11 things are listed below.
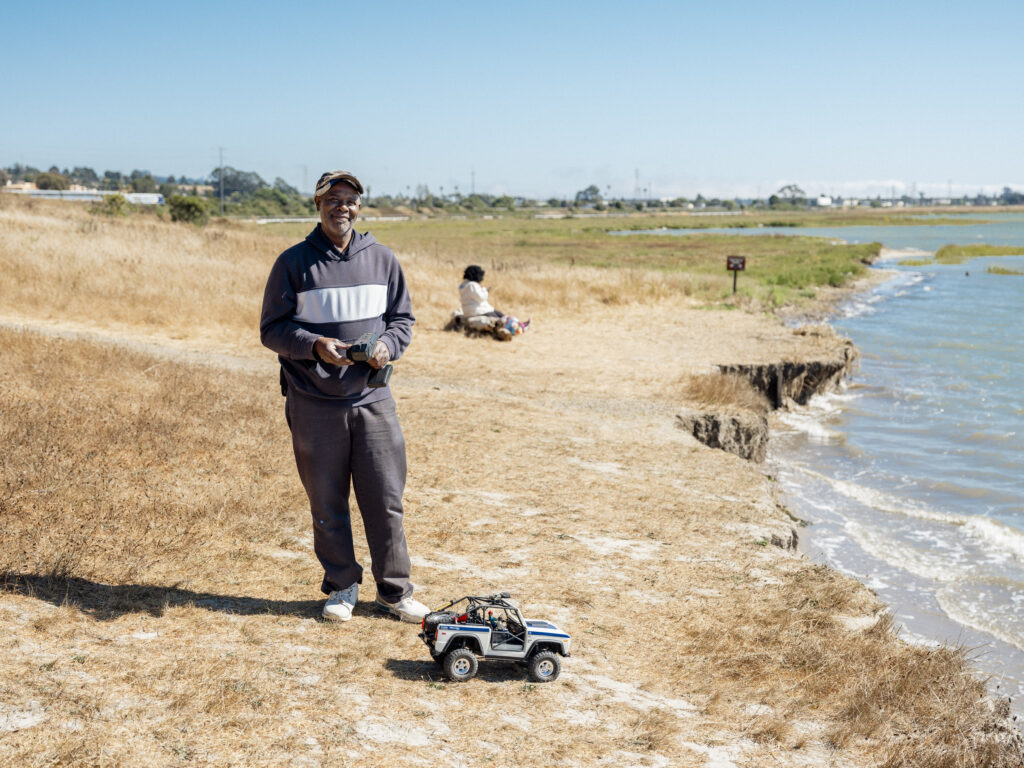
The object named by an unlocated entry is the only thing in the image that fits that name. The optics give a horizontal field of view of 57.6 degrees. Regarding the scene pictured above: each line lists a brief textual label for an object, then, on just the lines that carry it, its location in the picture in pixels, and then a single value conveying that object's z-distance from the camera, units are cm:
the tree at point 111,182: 15462
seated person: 1670
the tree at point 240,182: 17975
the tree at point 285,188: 14950
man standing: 439
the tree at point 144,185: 13738
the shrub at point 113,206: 3416
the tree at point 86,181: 17962
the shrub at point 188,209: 3938
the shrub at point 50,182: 8544
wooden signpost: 2578
